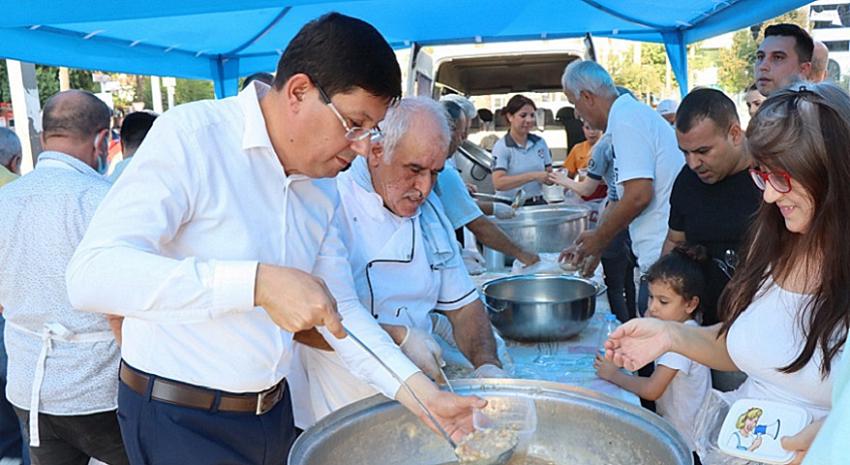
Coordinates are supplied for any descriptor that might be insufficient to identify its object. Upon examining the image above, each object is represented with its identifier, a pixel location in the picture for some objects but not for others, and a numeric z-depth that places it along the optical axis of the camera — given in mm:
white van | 5277
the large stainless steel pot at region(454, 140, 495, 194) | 5068
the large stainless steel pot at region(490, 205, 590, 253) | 3168
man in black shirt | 2195
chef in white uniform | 1681
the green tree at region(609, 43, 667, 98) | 27677
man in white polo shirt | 2816
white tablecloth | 1840
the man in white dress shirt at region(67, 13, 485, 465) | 1002
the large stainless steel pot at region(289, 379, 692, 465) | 1181
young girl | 1979
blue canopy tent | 3496
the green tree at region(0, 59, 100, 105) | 18547
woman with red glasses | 1317
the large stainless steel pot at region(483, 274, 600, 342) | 2010
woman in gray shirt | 4672
